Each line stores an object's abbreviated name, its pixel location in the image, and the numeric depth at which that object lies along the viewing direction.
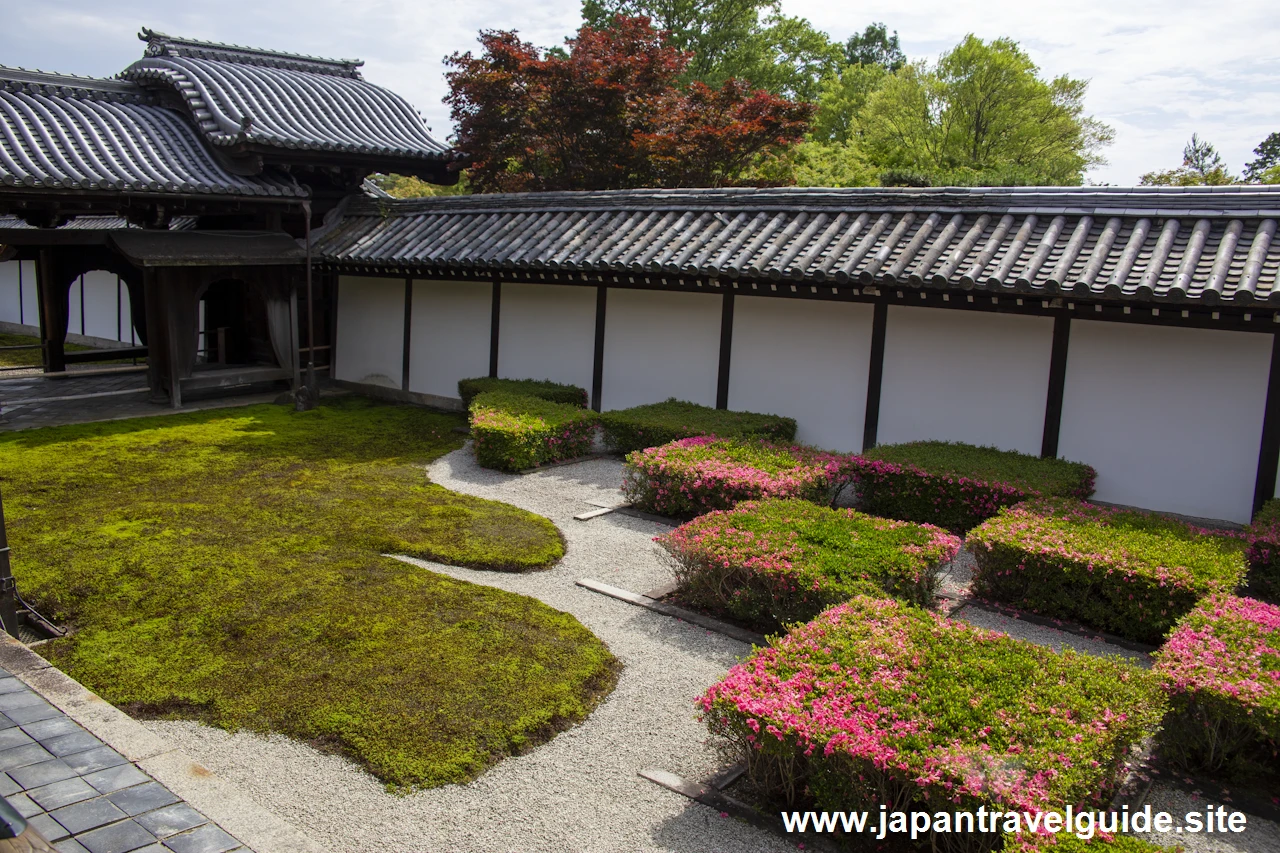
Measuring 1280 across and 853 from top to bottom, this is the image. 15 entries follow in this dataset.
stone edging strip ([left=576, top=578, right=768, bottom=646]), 7.57
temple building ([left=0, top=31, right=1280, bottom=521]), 10.06
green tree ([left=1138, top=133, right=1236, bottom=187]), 41.44
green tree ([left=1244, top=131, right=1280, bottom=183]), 57.23
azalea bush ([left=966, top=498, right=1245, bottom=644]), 7.34
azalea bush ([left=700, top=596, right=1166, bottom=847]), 4.58
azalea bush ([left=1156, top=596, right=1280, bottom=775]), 5.33
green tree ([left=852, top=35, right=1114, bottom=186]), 38.41
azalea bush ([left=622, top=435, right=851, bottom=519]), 10.06
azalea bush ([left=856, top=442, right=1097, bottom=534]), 9.70
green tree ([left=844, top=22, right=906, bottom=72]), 75.00
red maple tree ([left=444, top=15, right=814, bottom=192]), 22.25
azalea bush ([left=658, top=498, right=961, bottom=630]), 7.32
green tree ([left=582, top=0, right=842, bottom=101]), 42.22
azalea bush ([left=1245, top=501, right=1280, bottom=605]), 8.01
